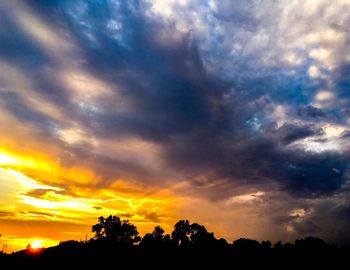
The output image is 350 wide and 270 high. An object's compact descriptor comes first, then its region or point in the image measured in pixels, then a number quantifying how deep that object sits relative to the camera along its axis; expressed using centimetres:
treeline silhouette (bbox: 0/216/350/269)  7794
